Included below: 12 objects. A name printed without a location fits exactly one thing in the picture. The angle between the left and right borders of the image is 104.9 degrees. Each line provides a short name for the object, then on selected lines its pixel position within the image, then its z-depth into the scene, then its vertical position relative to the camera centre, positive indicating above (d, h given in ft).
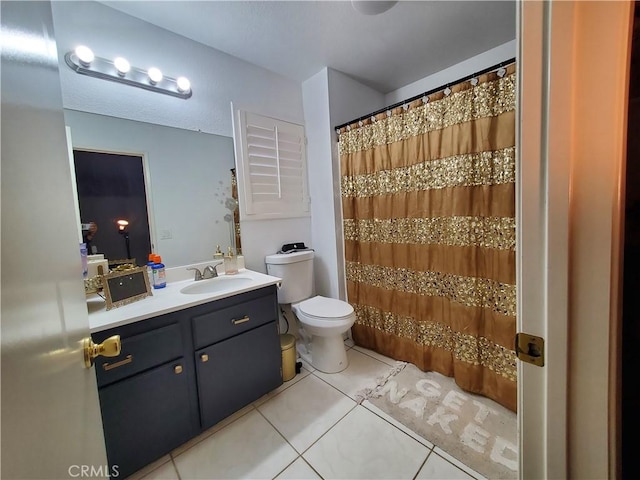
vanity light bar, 4.42 +3.20
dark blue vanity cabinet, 3.62 -2.43
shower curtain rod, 4.38 +2.72
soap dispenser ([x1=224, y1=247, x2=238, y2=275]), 6.04 -0.89
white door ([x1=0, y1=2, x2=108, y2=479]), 1.05 -0.20
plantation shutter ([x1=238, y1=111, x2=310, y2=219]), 6.57 +1.67
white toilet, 5.92 -2.19
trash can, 6.01 -3.28
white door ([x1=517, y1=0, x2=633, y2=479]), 1.26 -0.02
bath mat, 3.97 -3.86
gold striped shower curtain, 4.66 -0.31
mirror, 4.76 +1.25
